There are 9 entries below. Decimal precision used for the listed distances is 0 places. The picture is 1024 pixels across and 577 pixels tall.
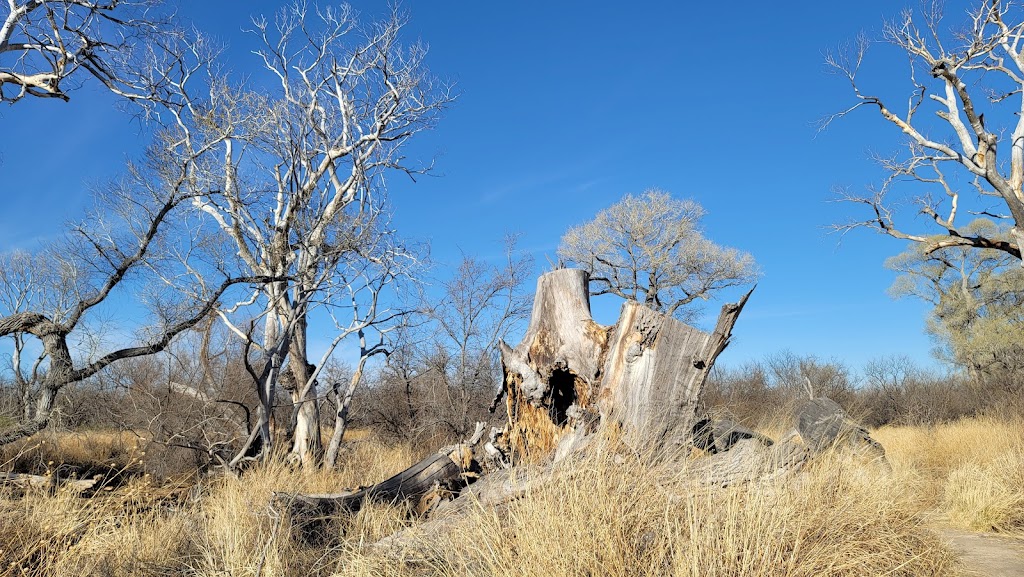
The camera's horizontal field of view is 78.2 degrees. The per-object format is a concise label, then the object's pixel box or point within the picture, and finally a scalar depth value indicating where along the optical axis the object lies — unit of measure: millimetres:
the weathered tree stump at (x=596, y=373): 5016
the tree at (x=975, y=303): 26609
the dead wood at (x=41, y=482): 6616
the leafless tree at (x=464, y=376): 13081
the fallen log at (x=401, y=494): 5699
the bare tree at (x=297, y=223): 10742
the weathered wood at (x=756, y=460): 4316
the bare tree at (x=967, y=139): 13766
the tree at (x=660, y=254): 27516
